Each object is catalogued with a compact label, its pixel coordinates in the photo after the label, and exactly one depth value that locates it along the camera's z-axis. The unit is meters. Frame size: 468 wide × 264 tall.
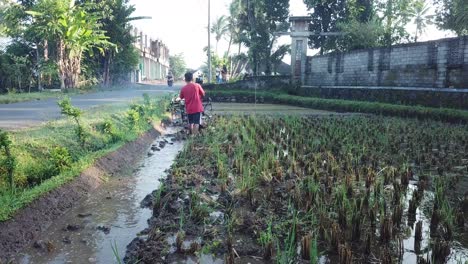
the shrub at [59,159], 4.91
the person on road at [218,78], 35.96
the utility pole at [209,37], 27.79
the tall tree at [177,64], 87.83
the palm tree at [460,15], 20.93
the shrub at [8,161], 3.98
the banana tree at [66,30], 21.77
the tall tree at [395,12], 29.39
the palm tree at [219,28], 50.80
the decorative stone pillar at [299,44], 24.50
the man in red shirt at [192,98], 9.26
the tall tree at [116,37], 28.02
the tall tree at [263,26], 30.19
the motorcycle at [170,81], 38.29
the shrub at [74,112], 5.98
